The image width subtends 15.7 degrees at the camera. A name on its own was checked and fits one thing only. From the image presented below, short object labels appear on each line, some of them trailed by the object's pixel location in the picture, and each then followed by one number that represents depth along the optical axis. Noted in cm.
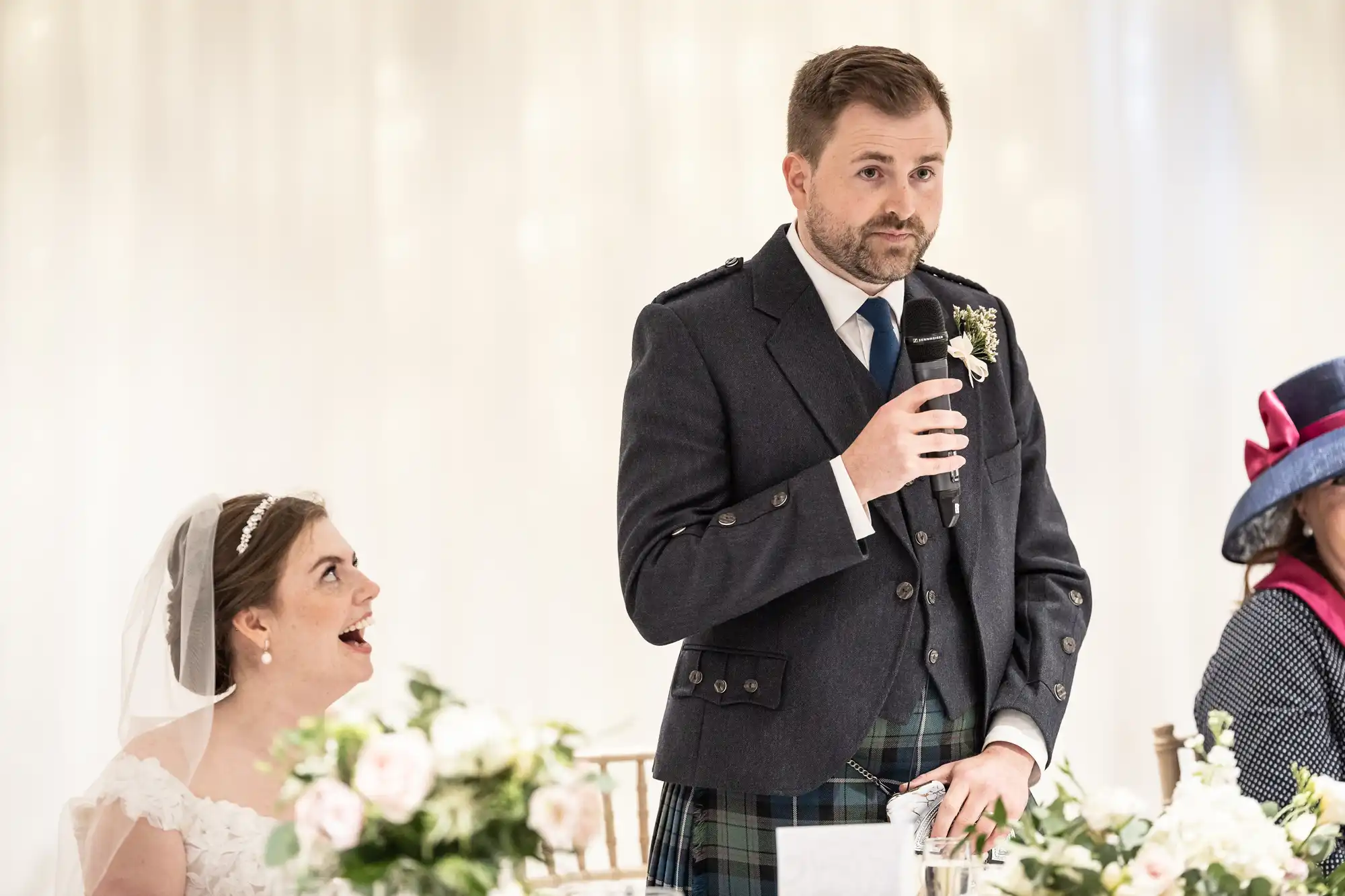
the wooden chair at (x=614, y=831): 673
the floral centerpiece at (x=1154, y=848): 487
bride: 565
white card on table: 503
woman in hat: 588
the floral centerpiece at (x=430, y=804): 483
